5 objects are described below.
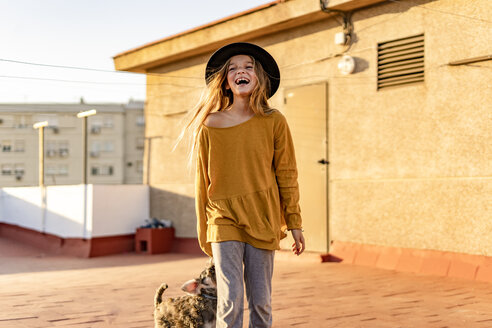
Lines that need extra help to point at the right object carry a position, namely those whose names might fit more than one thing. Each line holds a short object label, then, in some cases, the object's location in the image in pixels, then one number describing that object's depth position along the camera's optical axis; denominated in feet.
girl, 9.84
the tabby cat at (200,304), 10.61
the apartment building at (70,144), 181.88
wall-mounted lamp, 28.14
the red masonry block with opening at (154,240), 37.50
